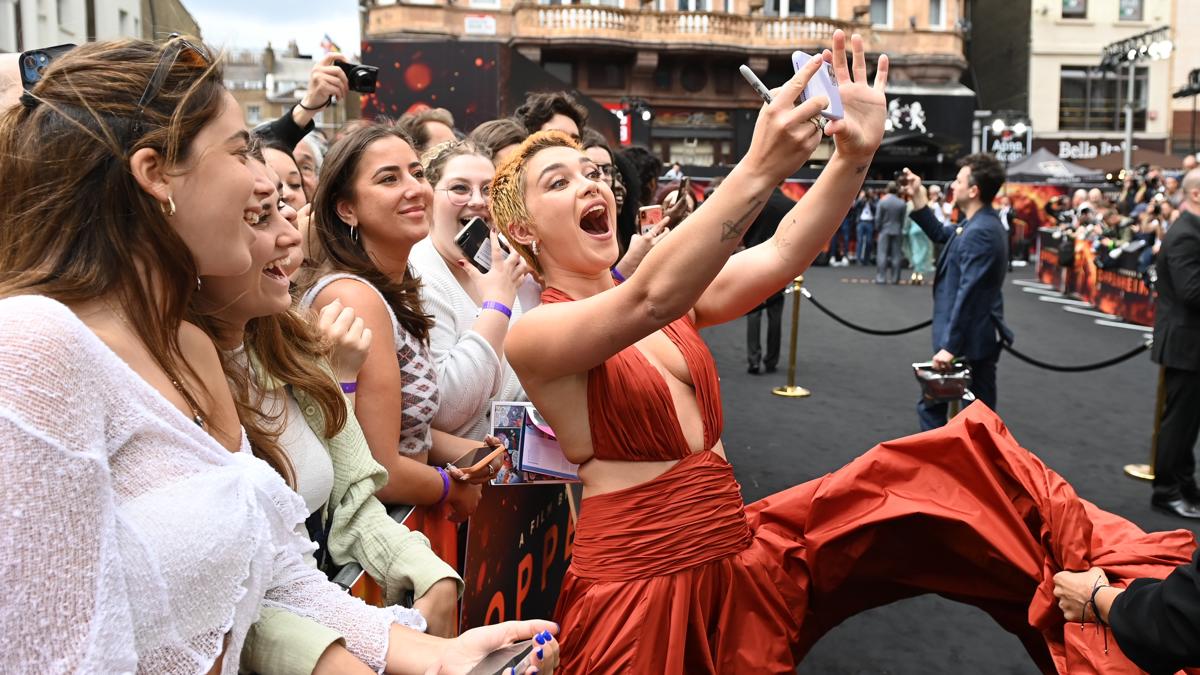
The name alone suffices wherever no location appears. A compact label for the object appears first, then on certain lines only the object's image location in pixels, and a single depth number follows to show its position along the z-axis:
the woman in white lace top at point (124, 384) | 1.00
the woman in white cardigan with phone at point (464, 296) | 2.82
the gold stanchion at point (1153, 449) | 5.71
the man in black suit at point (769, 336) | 9.48
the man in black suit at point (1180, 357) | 5.25
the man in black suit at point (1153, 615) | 1.81
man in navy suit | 5.71
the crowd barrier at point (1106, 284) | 12.48
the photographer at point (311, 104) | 3.85
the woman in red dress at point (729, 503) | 2.13
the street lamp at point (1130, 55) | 23.27
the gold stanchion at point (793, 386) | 8.50
